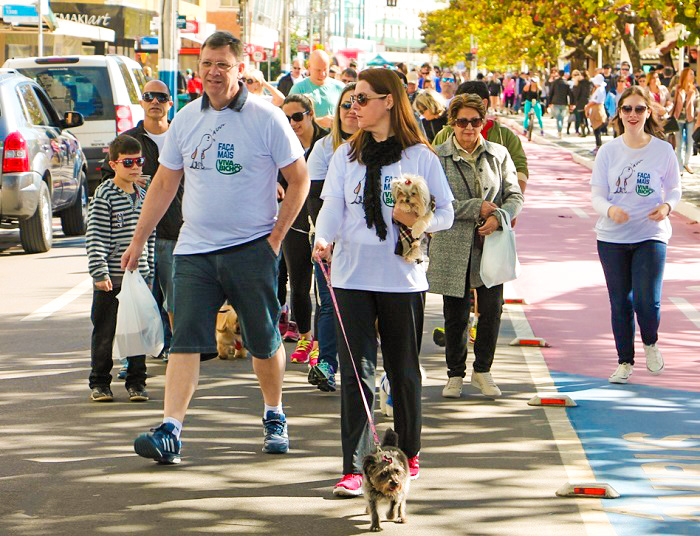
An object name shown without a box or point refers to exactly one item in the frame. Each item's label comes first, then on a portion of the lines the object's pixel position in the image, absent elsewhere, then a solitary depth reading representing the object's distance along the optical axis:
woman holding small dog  9.63
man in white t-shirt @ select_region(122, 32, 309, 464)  10.44
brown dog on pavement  15.53
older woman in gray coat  12.96
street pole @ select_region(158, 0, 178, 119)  33.30
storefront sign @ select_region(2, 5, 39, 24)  52.44
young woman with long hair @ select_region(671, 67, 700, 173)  39.19
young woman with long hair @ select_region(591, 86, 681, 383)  14.36
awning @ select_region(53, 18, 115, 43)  68.52
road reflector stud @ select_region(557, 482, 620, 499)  9.92
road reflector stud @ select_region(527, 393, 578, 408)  13.15
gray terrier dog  8.92
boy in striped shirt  13.06
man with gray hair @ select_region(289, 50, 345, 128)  21.16
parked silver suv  24.23
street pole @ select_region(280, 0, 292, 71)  95.39
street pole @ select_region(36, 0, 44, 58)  49.78
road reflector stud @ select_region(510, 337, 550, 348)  16.58
